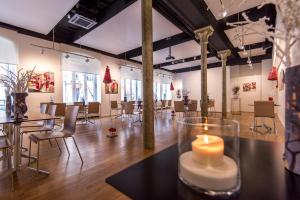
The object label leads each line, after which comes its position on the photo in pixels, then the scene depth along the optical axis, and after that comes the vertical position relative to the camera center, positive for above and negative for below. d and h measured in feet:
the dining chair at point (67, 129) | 7.67 -1.56
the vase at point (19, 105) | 7.21 -0.22
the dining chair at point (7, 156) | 6.25 -2.52
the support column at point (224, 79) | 25.94 +3.36
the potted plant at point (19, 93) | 7.27 +0.30
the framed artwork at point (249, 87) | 34.58 +2.59
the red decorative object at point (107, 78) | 20.68 +2.75
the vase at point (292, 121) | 1.84 -0.26
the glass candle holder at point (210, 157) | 1.55 -0.66
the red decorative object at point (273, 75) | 18.10 +2.64
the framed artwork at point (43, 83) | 20.36 +2.13
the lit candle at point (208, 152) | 1.74 -0.56
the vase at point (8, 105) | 8.77 -0.27
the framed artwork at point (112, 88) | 29.40 +2.17
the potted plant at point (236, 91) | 35.52 +1.74
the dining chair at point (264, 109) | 14.34 -0.90
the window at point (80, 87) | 24.47 +2.11
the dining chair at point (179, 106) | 21.83 -0.90
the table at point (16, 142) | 6.71 -1.84
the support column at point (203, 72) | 17.88 +3.11
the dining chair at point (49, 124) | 10.03 -1.76
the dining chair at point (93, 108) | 18.79 -0.96
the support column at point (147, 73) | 10.62 +1.72
